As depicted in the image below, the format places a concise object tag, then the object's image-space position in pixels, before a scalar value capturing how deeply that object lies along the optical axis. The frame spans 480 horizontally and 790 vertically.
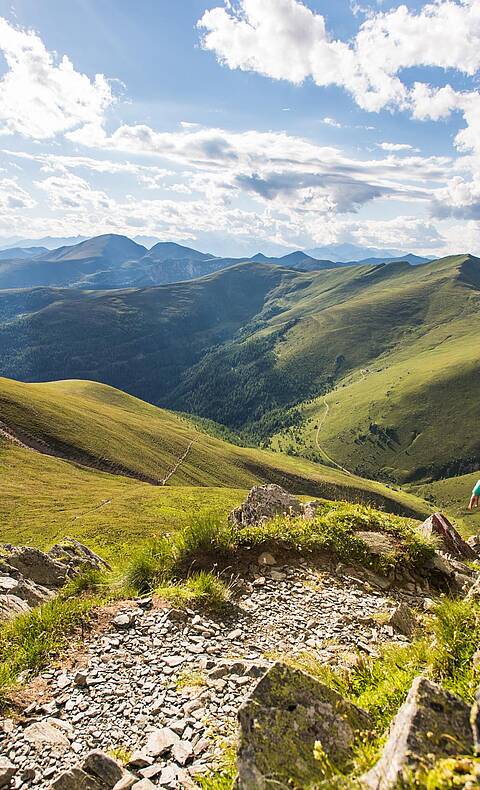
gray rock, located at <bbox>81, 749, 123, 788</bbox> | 5.77
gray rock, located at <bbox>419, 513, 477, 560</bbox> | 16.77
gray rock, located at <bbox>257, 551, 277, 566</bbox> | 13.16
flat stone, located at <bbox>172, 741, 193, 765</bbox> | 6.07
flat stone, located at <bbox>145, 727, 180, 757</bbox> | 6.35
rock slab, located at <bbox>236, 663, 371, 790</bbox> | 4.75
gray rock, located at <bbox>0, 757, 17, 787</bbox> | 6.08
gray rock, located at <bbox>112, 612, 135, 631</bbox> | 9.88
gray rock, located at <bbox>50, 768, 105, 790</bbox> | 5.67
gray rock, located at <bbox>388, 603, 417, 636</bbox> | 9.86
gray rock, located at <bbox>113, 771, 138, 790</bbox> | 5.56
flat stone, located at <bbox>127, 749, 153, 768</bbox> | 6.10
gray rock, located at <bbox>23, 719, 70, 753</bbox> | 6.66
